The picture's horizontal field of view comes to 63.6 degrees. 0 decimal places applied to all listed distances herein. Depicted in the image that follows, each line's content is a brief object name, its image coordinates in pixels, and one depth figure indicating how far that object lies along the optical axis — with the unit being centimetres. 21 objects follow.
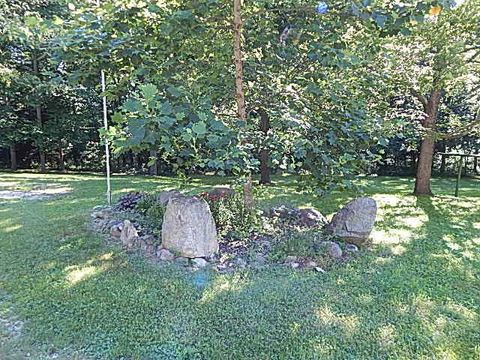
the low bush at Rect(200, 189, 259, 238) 352
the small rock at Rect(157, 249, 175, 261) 304
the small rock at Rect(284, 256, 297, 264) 303
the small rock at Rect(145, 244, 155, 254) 319
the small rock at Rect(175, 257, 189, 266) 296
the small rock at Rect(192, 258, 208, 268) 295
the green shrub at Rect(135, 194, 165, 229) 381
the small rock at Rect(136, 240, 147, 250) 328
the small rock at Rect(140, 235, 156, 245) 334
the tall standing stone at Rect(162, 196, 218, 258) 302
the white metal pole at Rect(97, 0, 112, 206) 346
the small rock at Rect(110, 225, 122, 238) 364
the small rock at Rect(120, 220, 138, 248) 339
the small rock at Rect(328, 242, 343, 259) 320
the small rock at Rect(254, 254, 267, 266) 301
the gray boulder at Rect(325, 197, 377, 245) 350
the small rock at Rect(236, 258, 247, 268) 298
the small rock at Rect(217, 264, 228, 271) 292
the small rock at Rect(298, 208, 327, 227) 390
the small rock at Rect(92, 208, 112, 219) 435
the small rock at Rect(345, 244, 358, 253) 339
